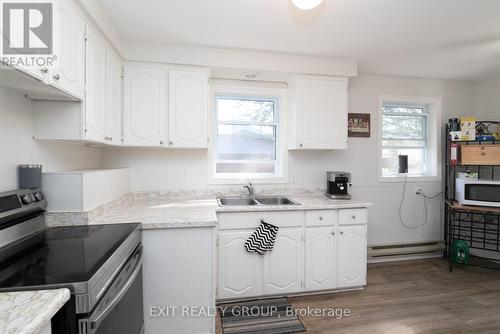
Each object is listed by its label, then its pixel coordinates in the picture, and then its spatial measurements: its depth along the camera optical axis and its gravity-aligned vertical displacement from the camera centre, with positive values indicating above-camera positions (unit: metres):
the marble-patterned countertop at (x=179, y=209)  1.79 -0.39
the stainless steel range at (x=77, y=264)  0.96 -0.44
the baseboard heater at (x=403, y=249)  3.24 -1.10
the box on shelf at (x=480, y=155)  2.88 +0.13
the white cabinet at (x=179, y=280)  1.76 -0.82
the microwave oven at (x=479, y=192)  2.80 -0.30
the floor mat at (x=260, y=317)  2.00 -1.29
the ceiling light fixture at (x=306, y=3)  1.59 +1.03
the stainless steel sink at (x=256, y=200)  2.73 -0.40
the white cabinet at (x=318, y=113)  2.73 +0.57
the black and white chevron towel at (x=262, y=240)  2.29 -0.68
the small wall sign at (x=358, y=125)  3.21 +0.51
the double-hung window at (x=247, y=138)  2.96 +0.32
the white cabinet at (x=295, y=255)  2.29 -0.86
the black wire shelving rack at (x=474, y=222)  3.11 -0.72
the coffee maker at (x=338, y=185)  2.84 -0.23
